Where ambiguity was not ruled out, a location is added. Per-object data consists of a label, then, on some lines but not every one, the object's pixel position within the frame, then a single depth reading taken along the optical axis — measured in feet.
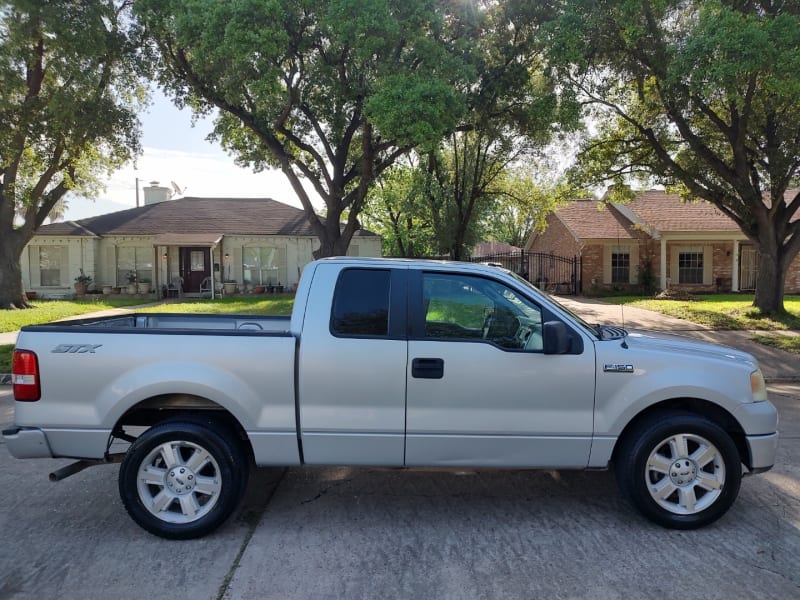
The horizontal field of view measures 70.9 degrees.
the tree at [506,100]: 43.93
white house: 79.15
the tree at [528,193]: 72.23
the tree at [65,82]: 41.88
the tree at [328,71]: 36.32
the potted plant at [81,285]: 77.41
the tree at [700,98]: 32.55
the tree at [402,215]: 82.28
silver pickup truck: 12.17
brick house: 82.58
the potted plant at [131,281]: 78.34
